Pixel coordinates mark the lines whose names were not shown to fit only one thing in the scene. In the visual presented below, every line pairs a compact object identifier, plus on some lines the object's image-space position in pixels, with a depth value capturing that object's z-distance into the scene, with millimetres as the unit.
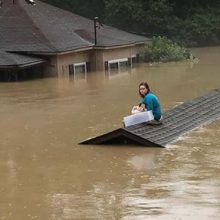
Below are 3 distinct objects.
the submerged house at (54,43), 32812
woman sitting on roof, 14664
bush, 41312
